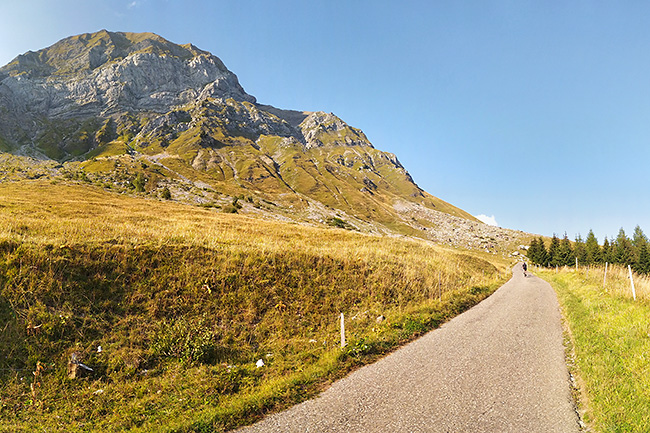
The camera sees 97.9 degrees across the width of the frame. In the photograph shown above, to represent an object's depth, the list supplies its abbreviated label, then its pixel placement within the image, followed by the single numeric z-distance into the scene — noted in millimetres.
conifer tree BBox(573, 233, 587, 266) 82812
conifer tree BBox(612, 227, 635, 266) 71881
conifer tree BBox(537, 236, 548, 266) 89312
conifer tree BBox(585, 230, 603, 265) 79500
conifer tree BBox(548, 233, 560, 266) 83062
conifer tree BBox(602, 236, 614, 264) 76750
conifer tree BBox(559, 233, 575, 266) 82062
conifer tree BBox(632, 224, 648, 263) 98825
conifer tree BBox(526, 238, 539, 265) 92288
